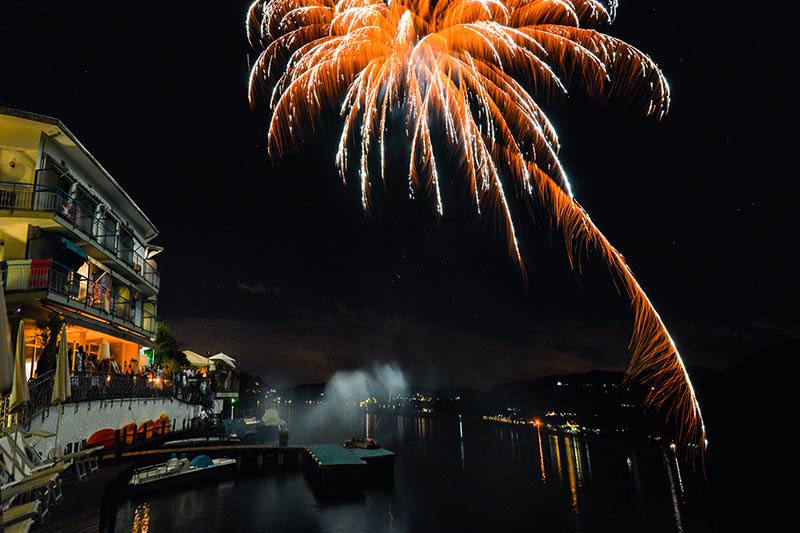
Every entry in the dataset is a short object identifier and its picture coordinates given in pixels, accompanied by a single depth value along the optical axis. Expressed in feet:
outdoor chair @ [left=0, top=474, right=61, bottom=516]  29.94
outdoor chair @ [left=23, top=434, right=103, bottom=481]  49.93
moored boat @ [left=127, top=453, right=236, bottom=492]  84.69
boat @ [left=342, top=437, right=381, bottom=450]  122.92
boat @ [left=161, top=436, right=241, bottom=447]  114.67
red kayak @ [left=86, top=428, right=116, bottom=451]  76.95
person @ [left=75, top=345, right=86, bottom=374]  79.99
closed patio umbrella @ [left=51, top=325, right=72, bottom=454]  53.11
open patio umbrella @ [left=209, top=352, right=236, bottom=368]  214.07
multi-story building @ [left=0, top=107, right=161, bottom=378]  76.59
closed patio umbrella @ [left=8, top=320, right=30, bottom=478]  41.22
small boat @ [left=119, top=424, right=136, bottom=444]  91.10
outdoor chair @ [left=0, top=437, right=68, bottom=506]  31.83
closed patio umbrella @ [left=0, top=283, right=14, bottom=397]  27.17
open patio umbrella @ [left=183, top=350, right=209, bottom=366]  194.08
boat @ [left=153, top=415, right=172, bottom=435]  113.95
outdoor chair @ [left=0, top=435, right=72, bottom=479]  37.01
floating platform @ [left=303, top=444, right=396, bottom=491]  100.83
